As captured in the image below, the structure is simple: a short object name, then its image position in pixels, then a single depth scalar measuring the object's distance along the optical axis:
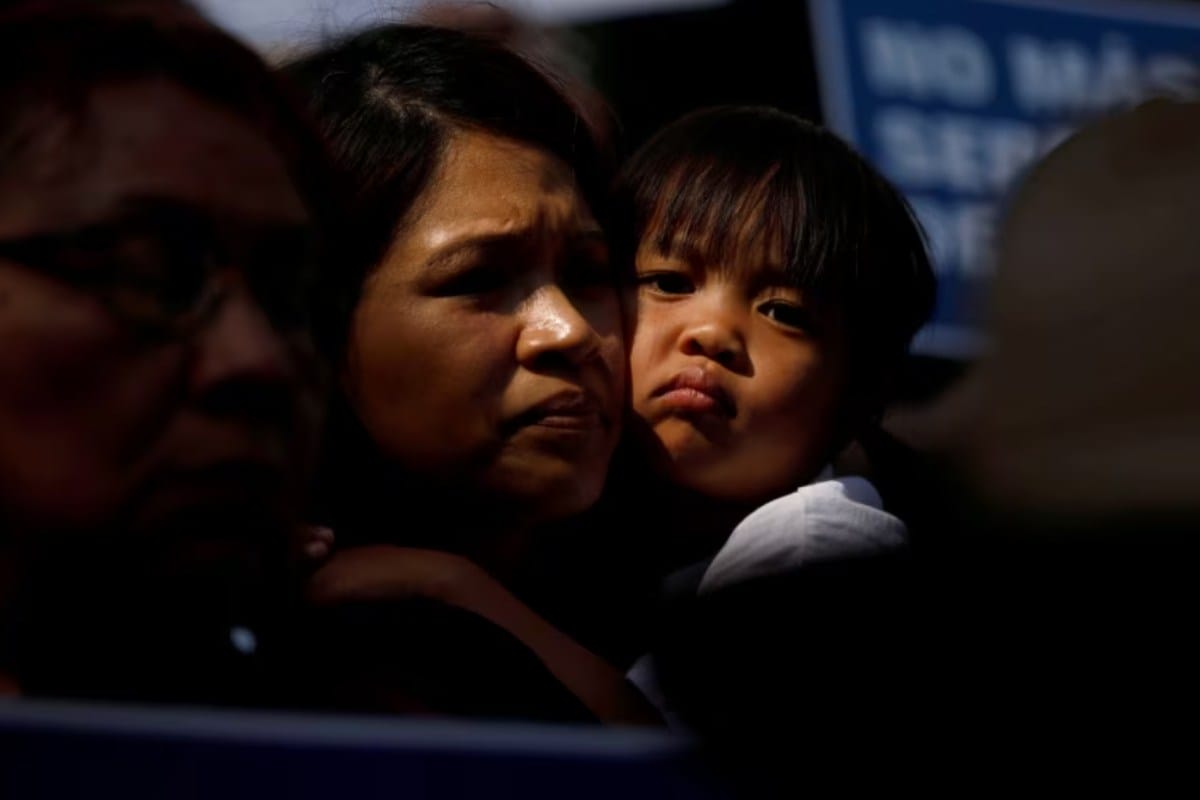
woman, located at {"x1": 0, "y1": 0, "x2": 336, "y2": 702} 1.10
